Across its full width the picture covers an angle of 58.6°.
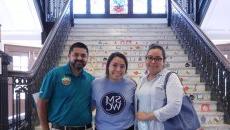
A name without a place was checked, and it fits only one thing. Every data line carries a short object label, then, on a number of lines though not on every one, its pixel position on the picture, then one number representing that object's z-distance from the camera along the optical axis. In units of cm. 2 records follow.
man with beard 148
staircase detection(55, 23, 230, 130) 294
